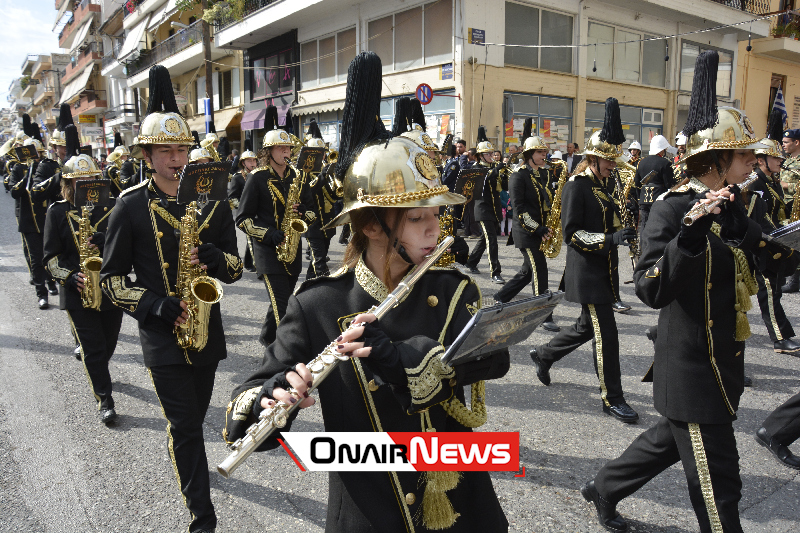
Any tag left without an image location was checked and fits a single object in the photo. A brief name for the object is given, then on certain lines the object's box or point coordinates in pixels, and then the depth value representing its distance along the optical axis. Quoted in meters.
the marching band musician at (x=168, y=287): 3.07
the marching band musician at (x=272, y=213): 5.58
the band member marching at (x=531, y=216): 6.87
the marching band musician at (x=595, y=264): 4.63
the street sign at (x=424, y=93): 13.76
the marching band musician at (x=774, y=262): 3.00
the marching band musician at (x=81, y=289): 4.83
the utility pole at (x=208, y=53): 24.33
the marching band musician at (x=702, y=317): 2.57
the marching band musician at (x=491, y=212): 9.56
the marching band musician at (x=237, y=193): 8.89
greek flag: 11.48
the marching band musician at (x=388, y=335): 1.74
